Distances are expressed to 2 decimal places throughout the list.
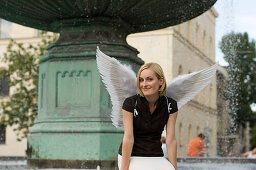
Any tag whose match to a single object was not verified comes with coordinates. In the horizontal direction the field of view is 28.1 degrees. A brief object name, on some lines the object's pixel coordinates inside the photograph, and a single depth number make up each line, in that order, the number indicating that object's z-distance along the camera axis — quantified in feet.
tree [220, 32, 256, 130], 115.96
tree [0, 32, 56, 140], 70.54
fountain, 18.15
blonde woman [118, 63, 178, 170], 9.67
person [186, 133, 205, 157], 36.29
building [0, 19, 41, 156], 103.45
